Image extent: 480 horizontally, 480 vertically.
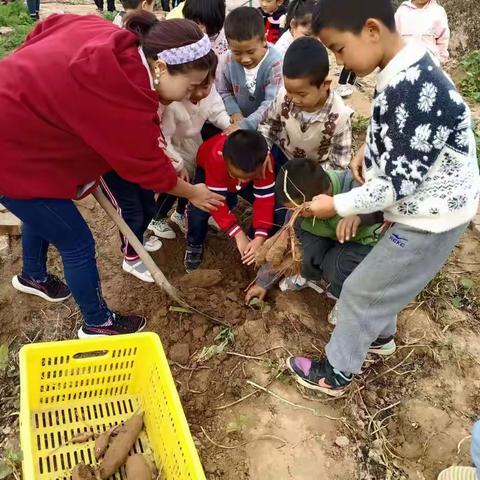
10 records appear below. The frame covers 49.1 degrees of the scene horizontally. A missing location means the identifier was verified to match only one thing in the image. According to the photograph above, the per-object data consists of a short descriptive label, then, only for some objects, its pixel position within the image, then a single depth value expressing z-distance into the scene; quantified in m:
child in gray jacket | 2.83
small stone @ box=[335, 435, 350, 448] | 2.15
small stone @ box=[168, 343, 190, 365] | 2.43
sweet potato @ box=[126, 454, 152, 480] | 1.94
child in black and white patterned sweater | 1.52
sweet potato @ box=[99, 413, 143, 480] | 1.96
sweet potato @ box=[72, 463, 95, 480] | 1.91
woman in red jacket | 1.72
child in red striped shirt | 2.37
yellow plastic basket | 1.92
